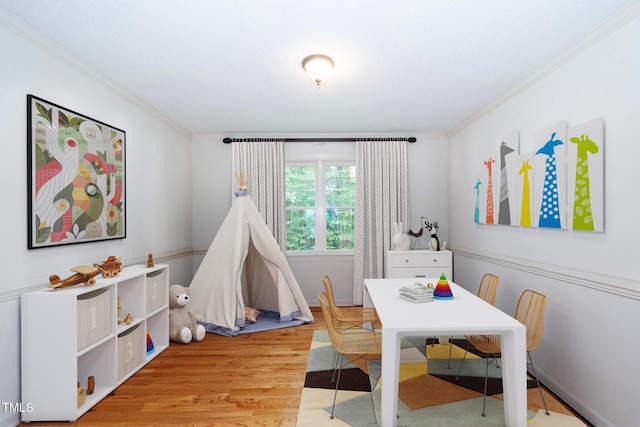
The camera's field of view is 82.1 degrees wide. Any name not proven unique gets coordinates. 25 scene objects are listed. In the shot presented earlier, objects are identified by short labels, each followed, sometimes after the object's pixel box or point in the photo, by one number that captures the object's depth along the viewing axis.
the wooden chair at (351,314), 3.08
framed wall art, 2.38
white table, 1.98
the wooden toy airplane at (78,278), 2.34
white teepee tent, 4.09
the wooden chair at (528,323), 2.31
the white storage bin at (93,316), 2.37
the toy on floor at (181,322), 3.72
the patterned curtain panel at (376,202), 5.07
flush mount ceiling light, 2.68
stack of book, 2.58
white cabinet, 4.61
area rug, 2.29
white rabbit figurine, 4.76
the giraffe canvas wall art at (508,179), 3.26
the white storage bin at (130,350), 2.84
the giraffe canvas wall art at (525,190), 3.00
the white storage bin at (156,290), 3.28
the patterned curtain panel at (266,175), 5.04
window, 5.29
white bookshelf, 2.28
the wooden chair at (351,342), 2.40
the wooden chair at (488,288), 3.04
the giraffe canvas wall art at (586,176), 2.27
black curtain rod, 5.12
